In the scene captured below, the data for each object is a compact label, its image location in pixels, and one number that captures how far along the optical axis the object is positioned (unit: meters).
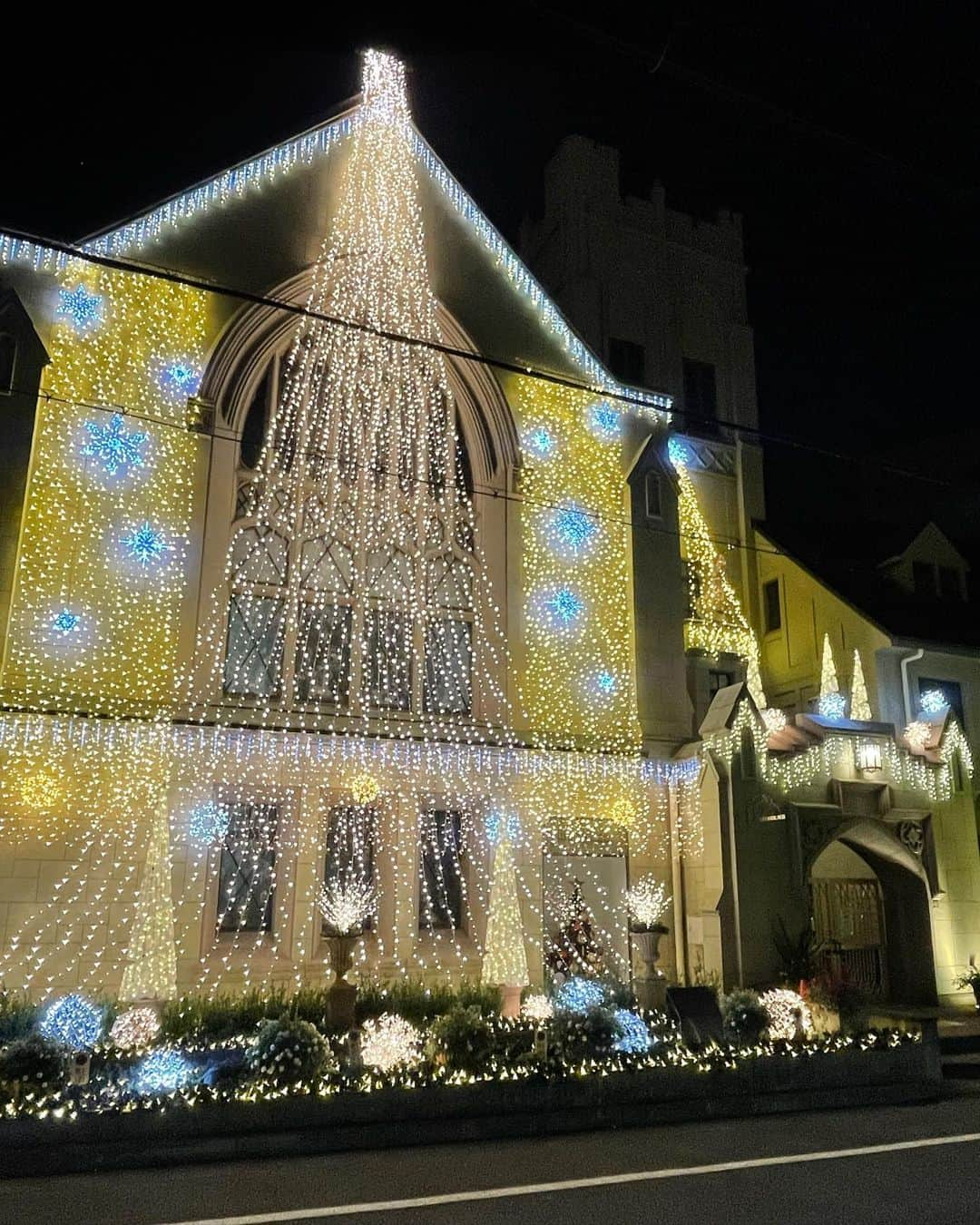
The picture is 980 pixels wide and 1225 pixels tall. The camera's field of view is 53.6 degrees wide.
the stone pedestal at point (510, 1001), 15.63
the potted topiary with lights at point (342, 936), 12.76
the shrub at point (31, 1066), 9.61
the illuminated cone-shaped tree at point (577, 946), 16.97
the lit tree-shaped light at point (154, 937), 13.94
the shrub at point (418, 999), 14.77
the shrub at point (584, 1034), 11.38
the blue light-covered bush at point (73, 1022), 11.61
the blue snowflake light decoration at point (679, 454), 26.00
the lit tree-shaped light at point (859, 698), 21.75
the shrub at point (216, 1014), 13.40
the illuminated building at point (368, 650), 14.68
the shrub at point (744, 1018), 12.60
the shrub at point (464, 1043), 10.98
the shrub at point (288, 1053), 10.20
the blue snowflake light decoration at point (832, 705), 20.58
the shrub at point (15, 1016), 11.49
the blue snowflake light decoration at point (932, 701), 22.17
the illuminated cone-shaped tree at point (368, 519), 16.66
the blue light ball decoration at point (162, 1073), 9.73
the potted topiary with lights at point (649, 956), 14.00
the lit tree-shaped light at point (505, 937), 16.12
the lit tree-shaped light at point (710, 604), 22.17
